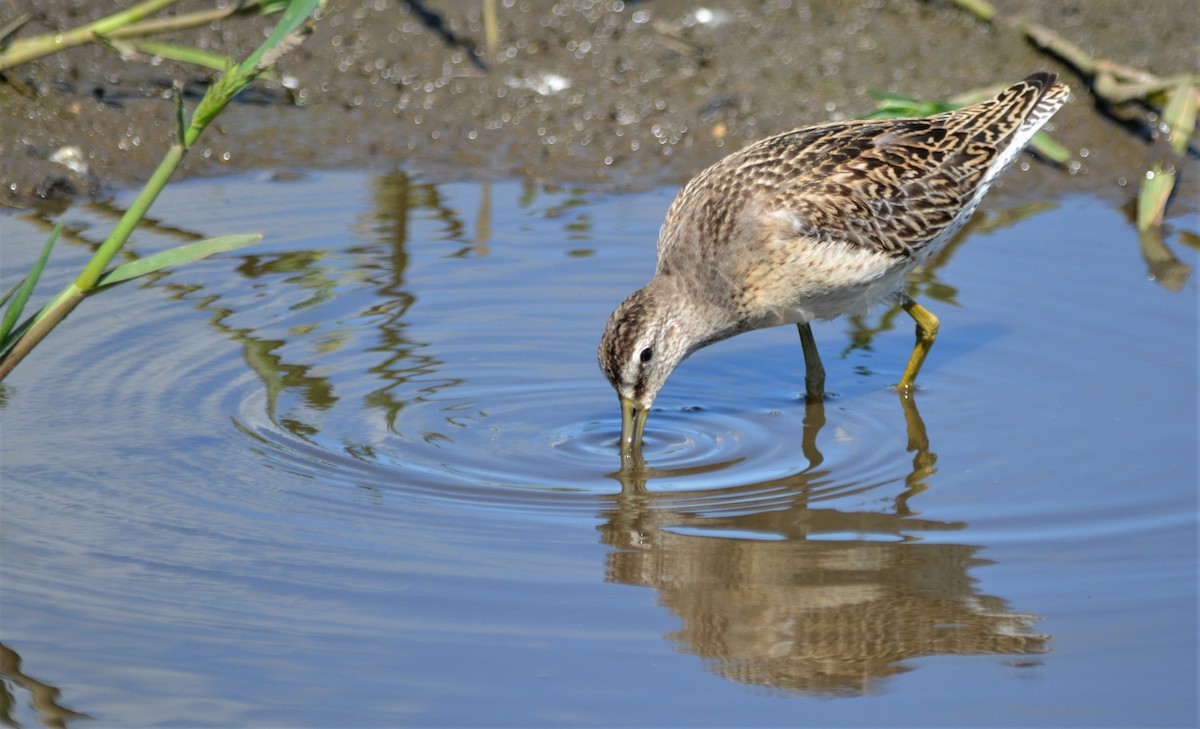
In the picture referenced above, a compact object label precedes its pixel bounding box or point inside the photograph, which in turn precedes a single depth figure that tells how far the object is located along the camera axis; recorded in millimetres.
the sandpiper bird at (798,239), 11352
